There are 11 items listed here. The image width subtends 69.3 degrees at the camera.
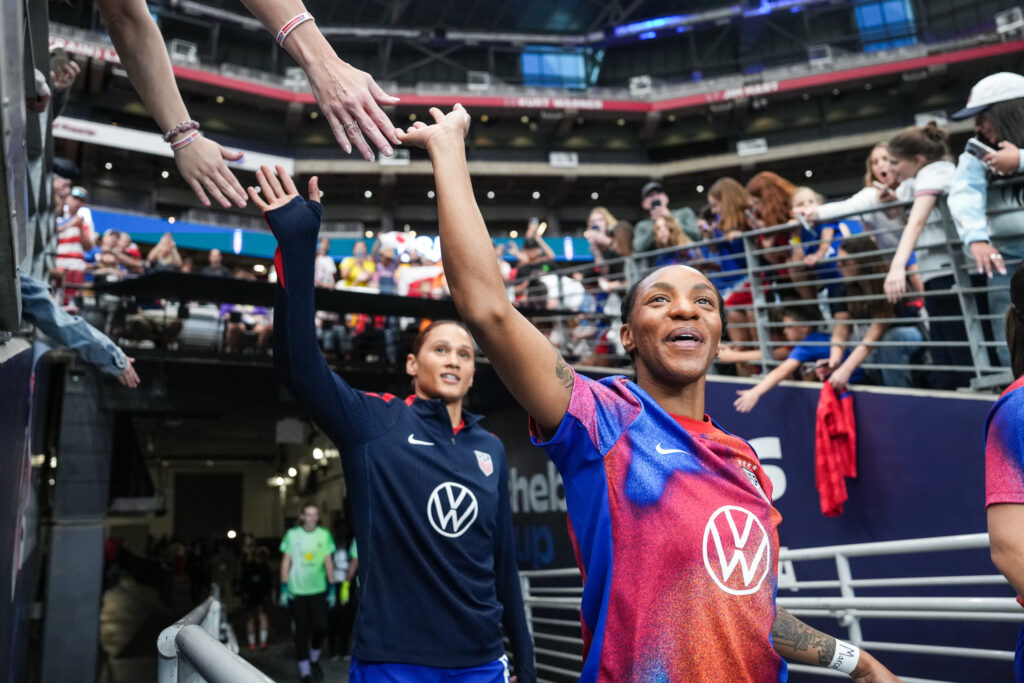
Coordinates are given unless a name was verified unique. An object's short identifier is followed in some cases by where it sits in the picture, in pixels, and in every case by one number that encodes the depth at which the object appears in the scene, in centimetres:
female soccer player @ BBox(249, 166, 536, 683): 211
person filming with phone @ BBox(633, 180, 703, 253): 716
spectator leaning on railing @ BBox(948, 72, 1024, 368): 368
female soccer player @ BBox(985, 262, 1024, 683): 149
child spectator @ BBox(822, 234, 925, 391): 488
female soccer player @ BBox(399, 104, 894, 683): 134
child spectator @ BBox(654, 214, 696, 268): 693
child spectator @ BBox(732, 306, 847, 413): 548
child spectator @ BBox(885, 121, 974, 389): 441
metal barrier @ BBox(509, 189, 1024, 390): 440
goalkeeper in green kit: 734
